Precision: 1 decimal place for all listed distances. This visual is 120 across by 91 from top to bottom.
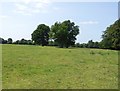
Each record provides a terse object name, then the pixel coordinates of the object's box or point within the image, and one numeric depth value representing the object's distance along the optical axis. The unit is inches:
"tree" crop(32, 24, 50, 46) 1902.0
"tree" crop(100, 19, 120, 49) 1278.3
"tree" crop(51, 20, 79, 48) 1656.9
